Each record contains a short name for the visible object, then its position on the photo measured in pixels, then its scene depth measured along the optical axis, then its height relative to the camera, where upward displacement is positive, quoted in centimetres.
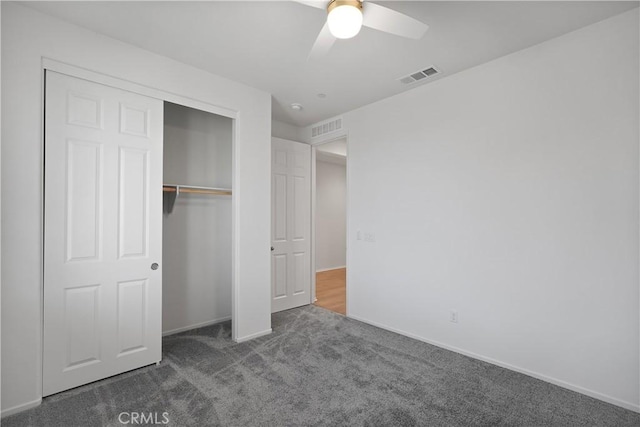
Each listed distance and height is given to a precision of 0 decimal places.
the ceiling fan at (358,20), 168 +111
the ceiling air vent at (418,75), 299 +140
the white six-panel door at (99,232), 226 -10
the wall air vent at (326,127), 425 +127
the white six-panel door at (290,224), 427 -8
